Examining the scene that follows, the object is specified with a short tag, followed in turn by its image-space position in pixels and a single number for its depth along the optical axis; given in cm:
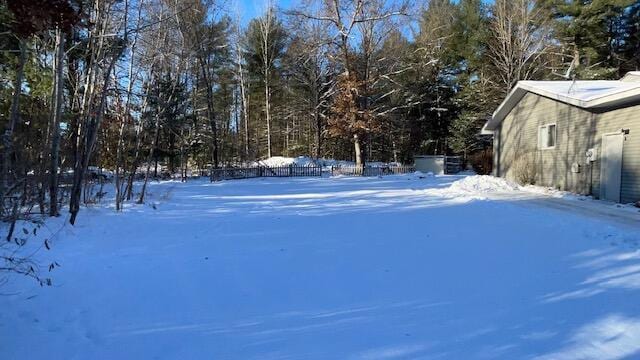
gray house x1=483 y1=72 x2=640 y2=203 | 1177
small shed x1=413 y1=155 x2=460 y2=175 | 2984
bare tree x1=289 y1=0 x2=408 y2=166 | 2991
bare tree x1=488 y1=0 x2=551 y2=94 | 3011
